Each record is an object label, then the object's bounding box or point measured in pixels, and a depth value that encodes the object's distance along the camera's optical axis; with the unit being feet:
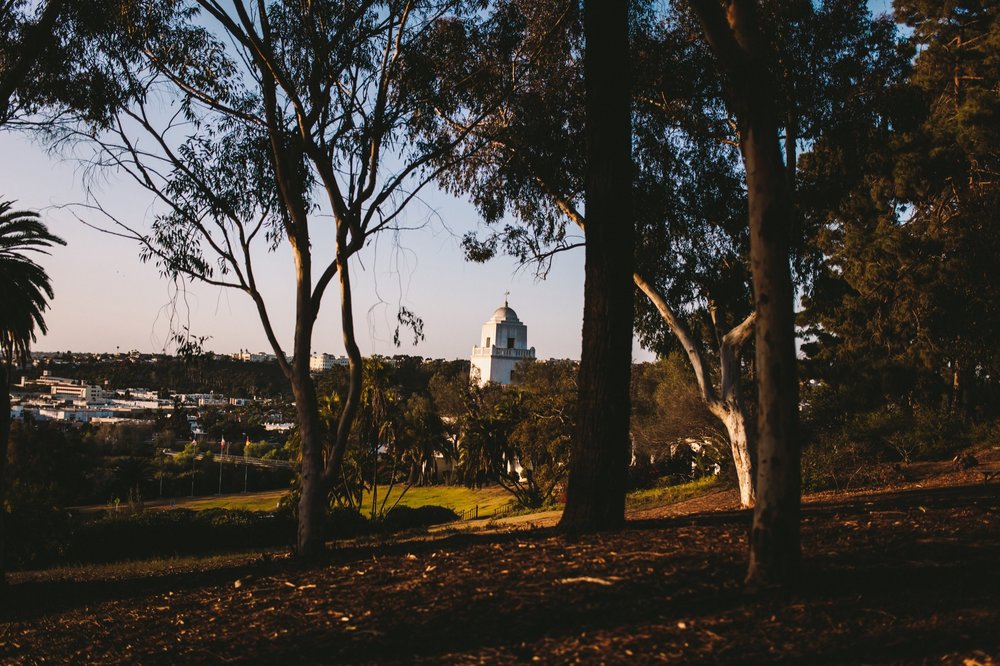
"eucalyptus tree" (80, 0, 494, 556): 30.68
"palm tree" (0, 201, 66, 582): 43.50
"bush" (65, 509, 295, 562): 68.59
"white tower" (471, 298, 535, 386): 309.01
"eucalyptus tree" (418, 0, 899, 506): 39.55
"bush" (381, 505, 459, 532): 89.84
